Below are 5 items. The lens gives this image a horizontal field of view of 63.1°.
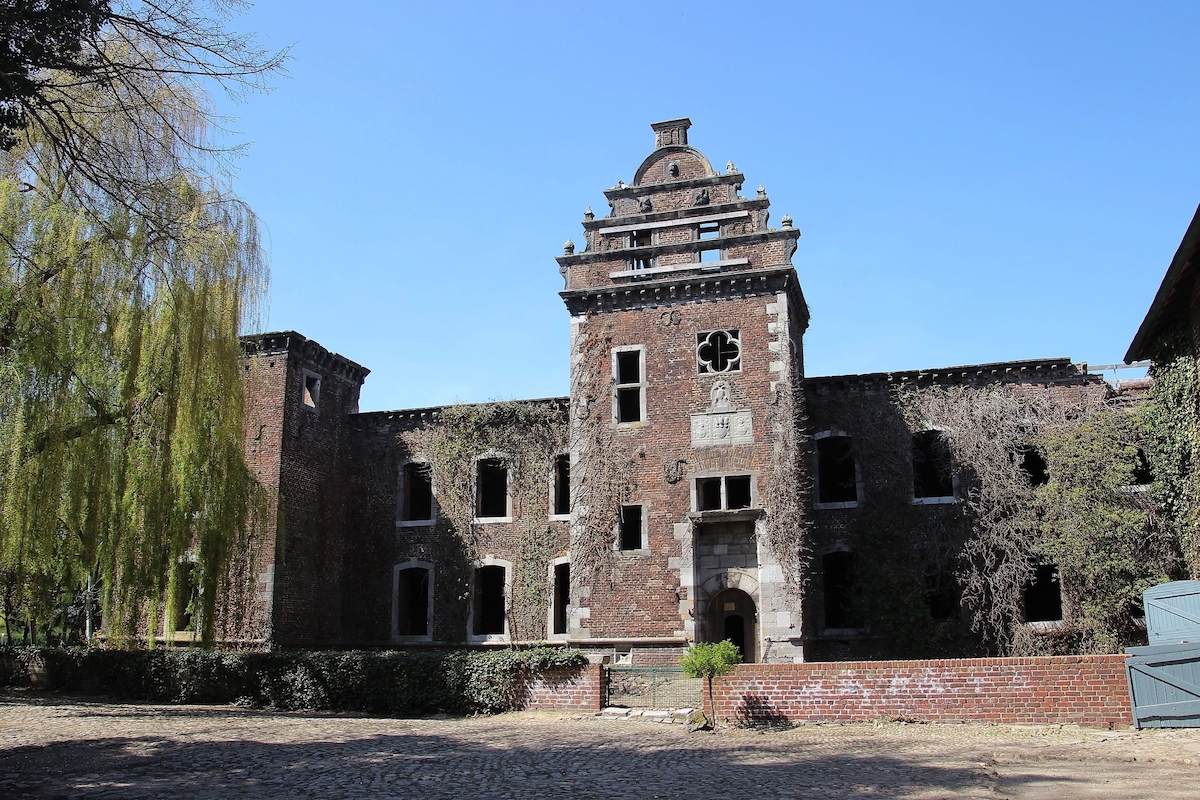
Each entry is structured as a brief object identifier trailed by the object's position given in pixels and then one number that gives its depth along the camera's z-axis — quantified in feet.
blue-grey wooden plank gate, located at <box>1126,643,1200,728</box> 41.73
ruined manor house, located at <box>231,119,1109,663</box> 68.28
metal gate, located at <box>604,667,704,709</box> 57.41
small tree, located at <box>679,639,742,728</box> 49.90
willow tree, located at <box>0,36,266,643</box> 45.19
